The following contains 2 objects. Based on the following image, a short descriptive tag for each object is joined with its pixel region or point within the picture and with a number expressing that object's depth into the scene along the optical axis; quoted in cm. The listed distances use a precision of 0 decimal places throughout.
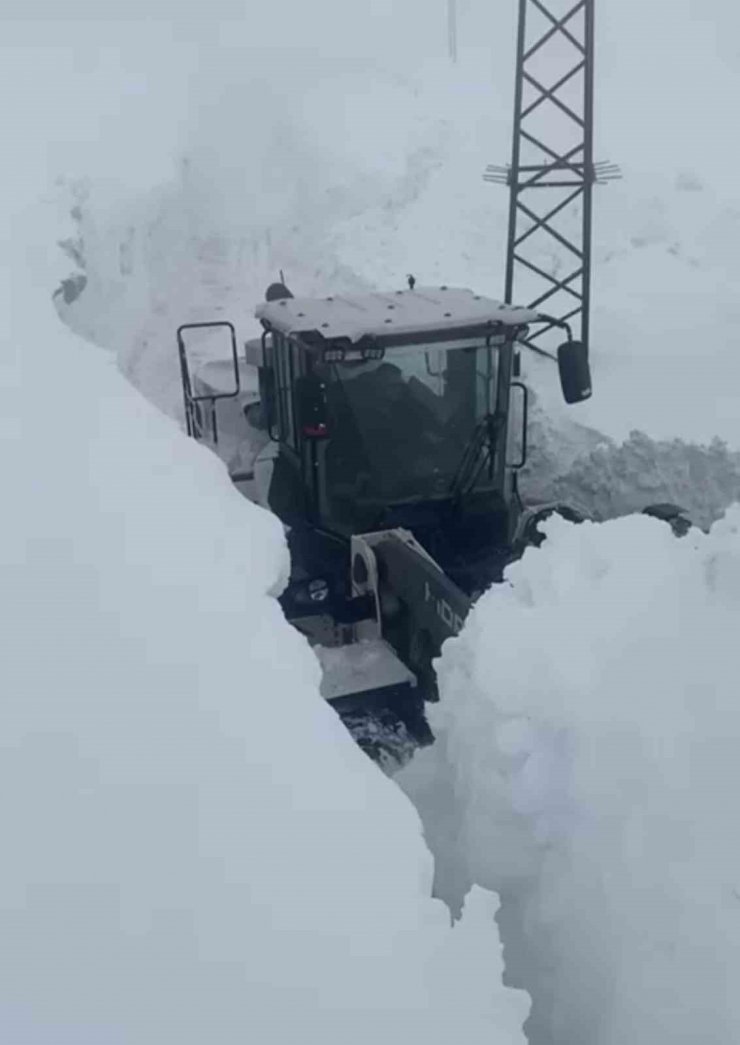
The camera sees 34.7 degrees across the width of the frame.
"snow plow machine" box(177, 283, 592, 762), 510
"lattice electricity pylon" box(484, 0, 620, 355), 1034
